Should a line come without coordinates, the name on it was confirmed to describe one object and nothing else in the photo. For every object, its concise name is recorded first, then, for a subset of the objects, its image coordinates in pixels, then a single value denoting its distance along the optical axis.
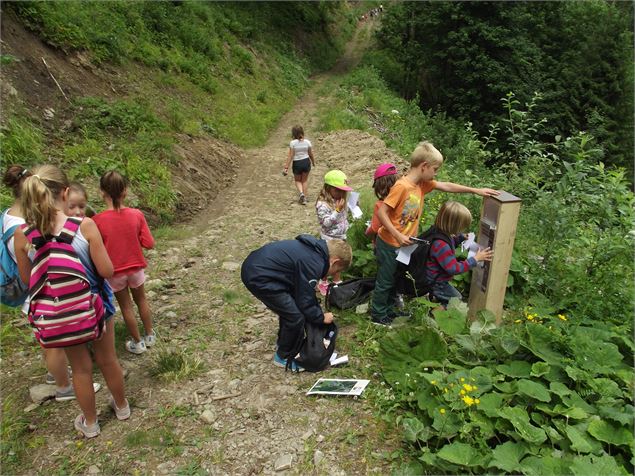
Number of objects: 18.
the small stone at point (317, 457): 3.05
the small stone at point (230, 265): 6.12
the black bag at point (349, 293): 4.82
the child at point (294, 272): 3.58
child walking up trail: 8.56
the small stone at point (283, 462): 3.04
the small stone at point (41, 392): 3.64
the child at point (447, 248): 4.03
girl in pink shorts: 3.82
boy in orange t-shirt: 3.93
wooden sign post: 3.66
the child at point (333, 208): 5.01
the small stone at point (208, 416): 3.46
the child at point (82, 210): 3.33
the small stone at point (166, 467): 3.04
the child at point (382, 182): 4.57
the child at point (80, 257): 2.71
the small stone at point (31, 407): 3.54
